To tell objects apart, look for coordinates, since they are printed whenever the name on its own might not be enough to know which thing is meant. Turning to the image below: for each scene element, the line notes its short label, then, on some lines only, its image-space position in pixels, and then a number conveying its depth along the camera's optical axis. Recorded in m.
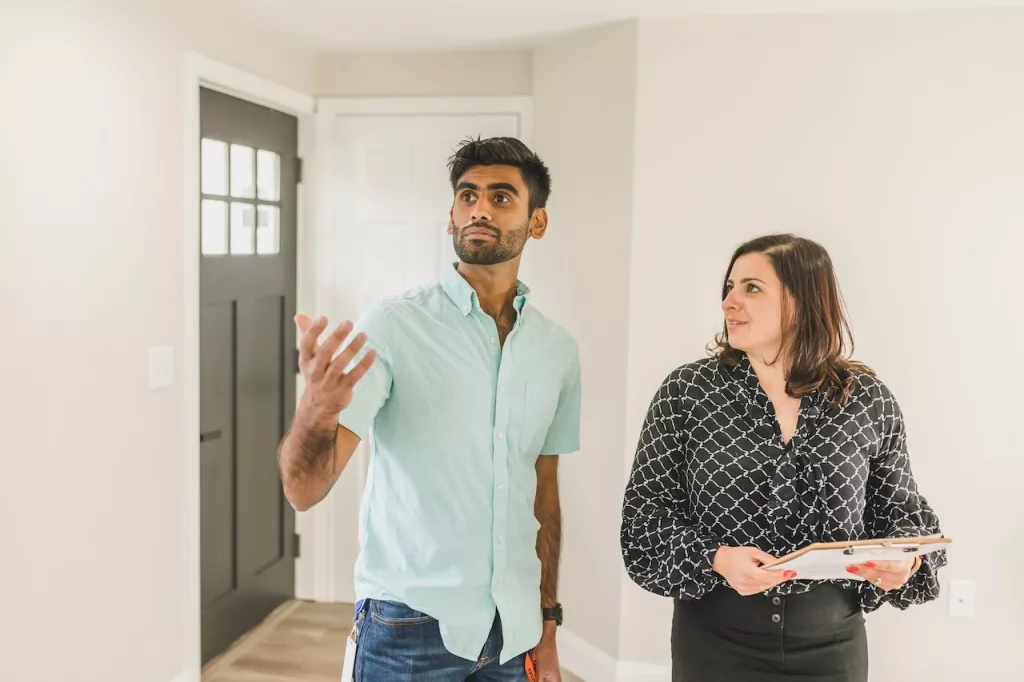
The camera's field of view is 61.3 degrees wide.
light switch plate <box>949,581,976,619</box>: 2.76
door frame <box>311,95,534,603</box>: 3.44
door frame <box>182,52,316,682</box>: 2.65
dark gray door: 2.97
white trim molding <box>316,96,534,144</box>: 3.38
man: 1.39
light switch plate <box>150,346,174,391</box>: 2.51
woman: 1.50
